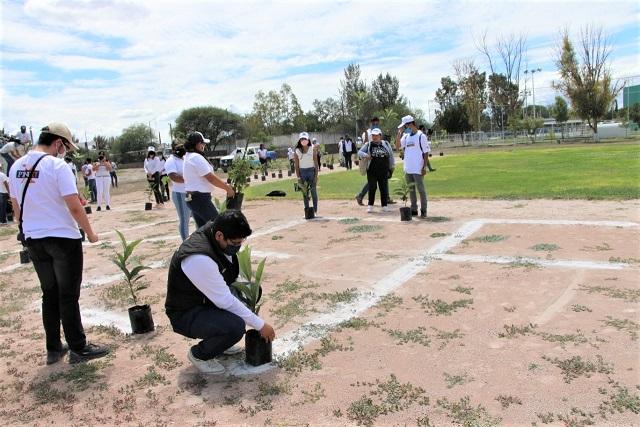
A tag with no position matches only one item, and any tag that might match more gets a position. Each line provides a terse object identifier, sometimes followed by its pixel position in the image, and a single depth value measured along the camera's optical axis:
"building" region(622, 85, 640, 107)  60.06
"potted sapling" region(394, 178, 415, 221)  9.13
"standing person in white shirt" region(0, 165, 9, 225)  13.22
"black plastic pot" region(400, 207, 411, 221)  9.12
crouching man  3.47
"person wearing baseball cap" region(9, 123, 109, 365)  3.95
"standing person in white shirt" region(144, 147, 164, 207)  15.14
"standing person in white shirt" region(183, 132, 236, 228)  6.24
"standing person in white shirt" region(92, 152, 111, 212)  15.09
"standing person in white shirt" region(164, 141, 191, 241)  7.20
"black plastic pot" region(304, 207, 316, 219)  10.20
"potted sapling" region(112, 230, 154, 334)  4.64
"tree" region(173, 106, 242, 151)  67.12
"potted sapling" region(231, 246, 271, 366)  3.80
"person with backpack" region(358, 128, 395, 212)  10.20
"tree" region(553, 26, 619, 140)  40.28
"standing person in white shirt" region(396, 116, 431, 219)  9.22
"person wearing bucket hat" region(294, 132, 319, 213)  10.09
